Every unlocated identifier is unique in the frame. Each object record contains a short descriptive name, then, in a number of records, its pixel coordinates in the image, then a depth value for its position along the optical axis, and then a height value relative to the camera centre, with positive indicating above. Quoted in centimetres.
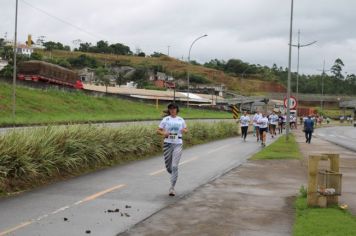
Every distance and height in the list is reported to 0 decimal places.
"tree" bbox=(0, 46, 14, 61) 11893 +1205
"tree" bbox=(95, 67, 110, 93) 14090 +976
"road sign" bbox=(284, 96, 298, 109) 3256 +87
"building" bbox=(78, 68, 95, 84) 14162 +924
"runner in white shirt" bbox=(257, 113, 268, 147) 2791 -52
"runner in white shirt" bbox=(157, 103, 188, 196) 1112 -47
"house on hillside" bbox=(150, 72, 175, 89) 15275 +969
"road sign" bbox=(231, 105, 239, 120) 4659 +16
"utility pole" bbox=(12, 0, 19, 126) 3185 +371
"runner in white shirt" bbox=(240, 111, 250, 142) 3212 -39
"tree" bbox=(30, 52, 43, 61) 11855 +1120
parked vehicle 5894 +386
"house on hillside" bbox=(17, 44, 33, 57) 14475 +1775
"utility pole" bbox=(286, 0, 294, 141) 3180 +356
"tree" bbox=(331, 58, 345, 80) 18888 +1681
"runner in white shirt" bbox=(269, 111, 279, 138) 3878 -40
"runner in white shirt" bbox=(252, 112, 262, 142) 2947 -18
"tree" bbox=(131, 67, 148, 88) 16388 +1058
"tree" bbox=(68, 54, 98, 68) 17588 +1507
